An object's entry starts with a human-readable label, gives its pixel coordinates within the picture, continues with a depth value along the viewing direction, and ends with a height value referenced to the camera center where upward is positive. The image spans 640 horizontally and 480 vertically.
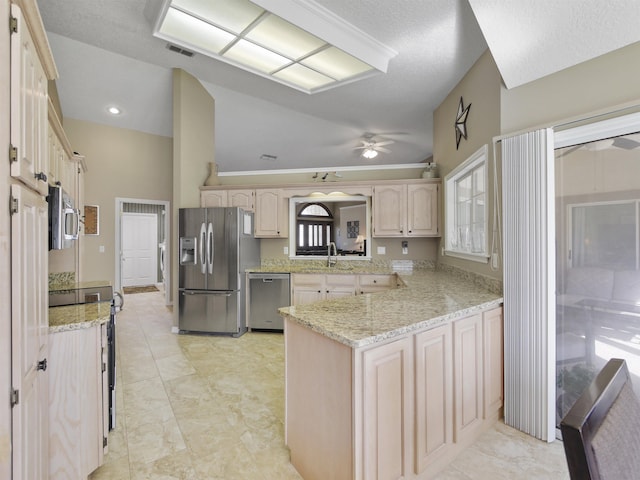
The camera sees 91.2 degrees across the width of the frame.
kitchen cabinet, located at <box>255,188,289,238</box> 4.48 +0.41
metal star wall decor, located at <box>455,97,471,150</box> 2.95 +1.15
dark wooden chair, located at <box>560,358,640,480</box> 0.54 -0.37
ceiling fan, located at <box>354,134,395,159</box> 5.38 +1.64
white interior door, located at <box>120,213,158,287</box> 7.88 -0.21
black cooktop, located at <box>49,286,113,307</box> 2.11 -0.41
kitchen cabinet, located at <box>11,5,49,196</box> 0.95 +0.45
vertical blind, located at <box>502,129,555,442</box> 1.91 -0.29
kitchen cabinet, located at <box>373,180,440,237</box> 4.05 +0.41
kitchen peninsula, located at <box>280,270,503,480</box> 1.32 -0.70
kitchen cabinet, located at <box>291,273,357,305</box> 4.05 -0.60
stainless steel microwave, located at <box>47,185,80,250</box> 1.72 +0.13
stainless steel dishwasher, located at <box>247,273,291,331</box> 4.14 -0.78
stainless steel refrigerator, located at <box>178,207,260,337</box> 3.99 -0.37
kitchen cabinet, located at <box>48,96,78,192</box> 2.42 +0.77
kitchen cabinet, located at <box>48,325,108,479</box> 1.46 -0.78
